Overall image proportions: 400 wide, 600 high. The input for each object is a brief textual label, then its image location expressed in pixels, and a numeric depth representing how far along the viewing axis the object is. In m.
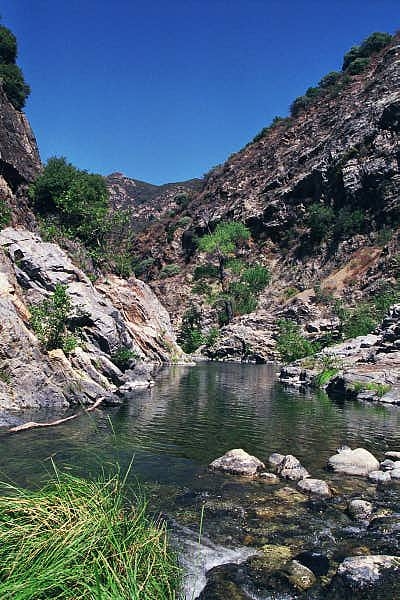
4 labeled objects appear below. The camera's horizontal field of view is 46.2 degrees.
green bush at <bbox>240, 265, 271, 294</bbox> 75.69
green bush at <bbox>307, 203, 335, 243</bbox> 73.12
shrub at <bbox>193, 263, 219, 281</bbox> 85.69
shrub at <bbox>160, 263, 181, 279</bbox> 94.25
